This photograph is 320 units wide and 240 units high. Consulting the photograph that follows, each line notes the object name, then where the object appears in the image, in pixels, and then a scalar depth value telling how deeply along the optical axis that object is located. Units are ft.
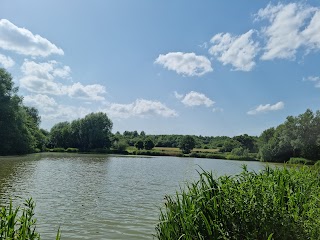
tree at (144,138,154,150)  325.69
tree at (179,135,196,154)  308.95
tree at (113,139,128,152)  264.51
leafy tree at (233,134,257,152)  334.79
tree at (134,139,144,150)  329.36
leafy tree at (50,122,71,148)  270.16
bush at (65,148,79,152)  251.17
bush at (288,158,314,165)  173.81
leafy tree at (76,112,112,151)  266.33
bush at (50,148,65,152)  242.59
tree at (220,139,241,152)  310.22
